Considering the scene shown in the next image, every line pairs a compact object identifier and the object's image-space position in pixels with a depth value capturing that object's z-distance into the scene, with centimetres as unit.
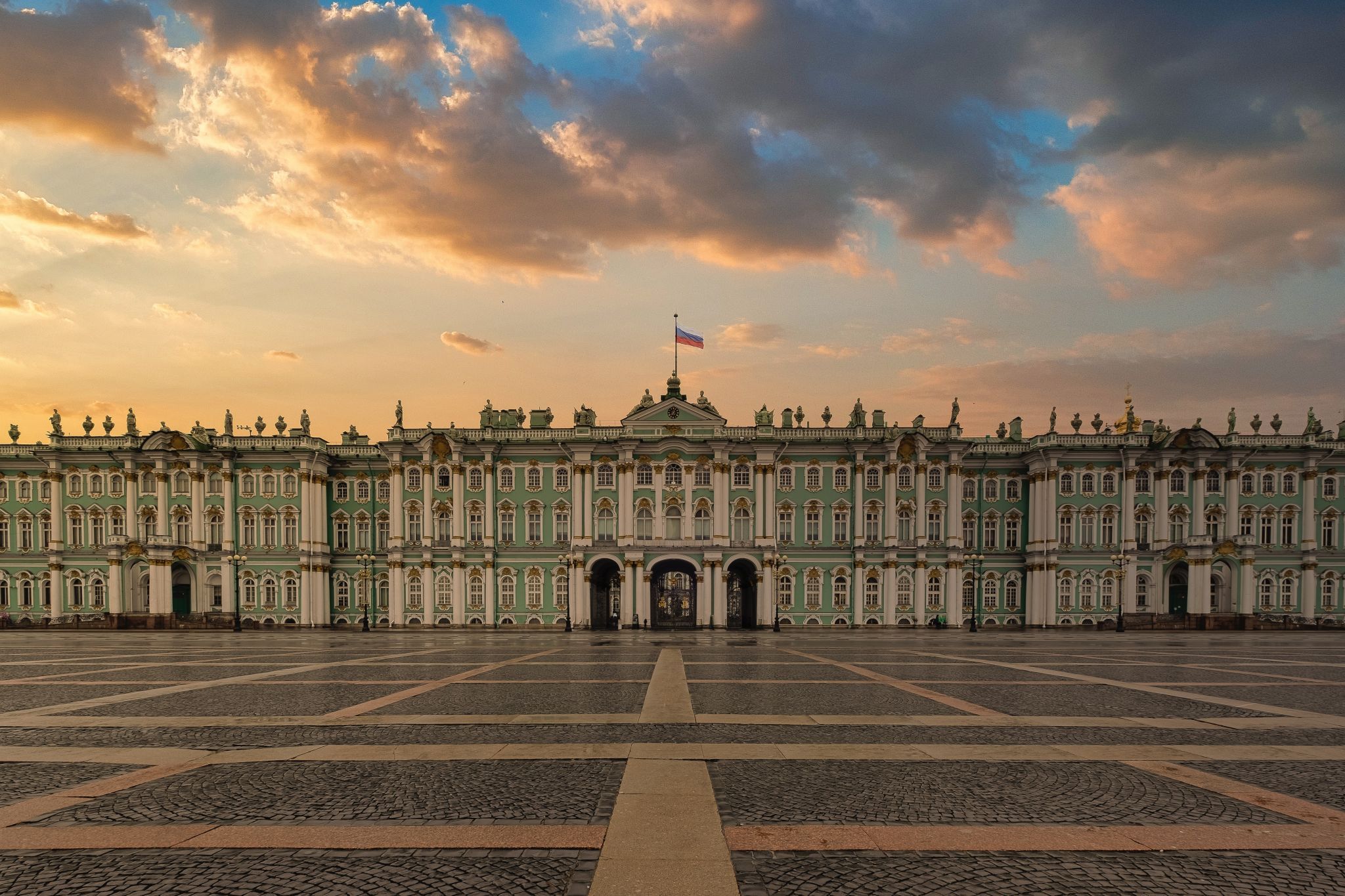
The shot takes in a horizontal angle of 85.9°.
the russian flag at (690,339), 5419
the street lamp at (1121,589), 5377
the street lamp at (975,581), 5750
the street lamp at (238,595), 5286
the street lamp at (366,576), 5808
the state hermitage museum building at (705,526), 5675
